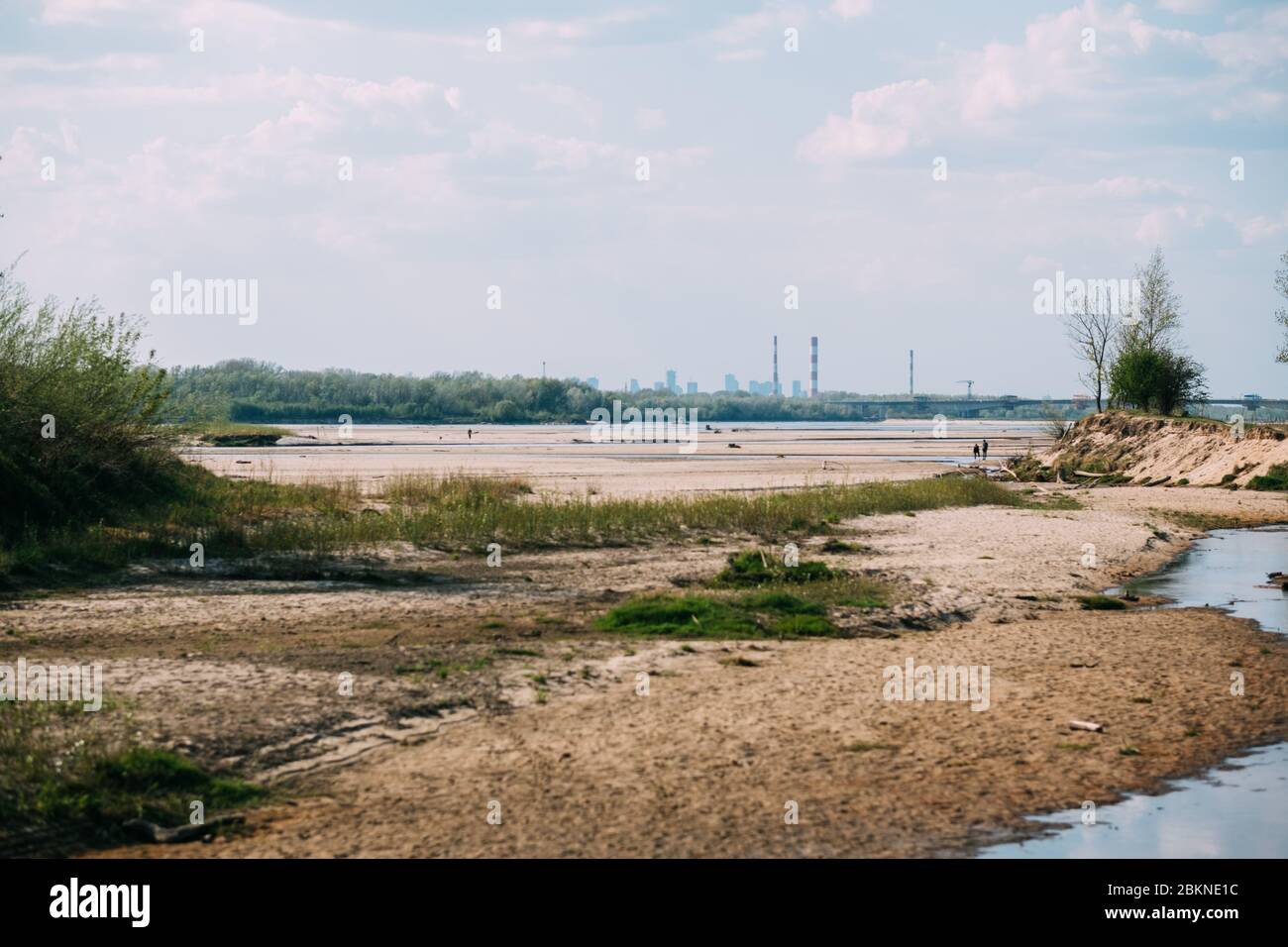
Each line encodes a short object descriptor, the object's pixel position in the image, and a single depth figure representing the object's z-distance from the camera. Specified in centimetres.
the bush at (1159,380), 6306
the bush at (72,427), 2308
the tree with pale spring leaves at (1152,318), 6594
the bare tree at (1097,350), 7000
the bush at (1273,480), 4644
